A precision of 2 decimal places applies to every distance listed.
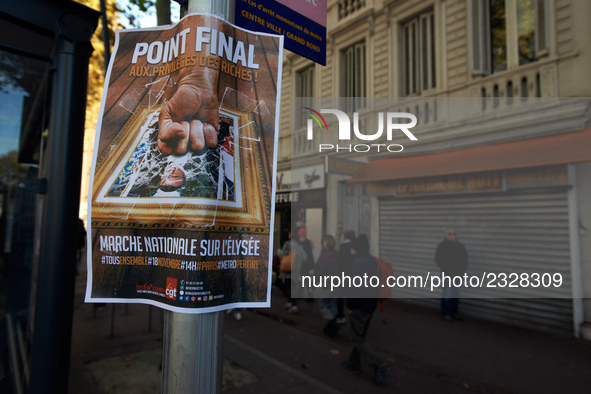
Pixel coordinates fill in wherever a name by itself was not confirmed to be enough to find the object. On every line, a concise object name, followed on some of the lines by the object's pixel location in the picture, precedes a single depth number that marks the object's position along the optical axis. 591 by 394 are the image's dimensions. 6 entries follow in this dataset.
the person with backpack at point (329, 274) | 6.44
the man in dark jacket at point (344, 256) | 6.51
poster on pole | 1.42
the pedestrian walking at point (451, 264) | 7.42
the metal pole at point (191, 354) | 1.38
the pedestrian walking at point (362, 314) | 4.75
